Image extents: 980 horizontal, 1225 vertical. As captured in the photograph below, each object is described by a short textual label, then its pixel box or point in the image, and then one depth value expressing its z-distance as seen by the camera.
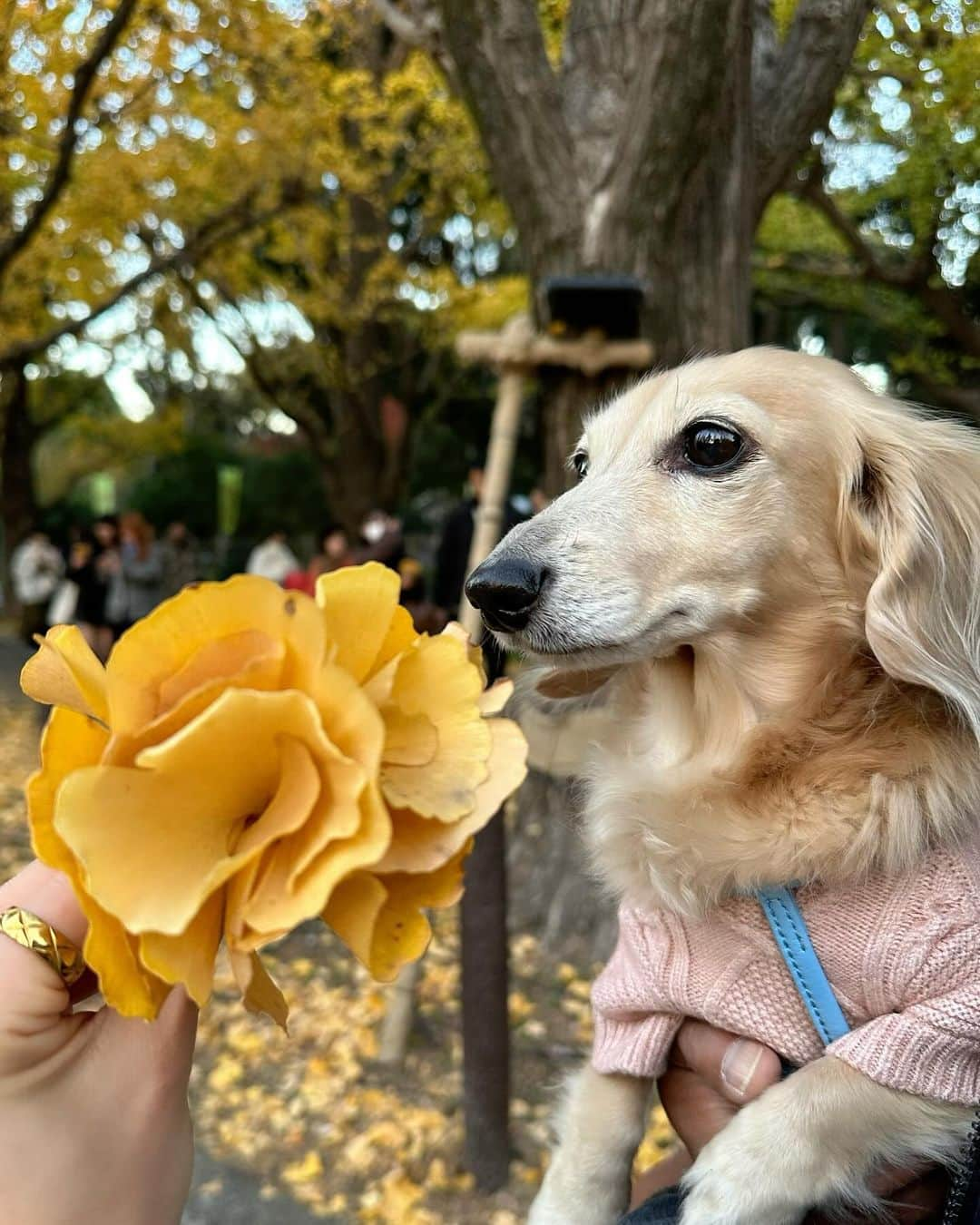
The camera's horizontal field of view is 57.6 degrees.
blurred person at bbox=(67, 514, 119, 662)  8.20
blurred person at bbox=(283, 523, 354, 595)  7.23
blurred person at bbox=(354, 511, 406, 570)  6.45
